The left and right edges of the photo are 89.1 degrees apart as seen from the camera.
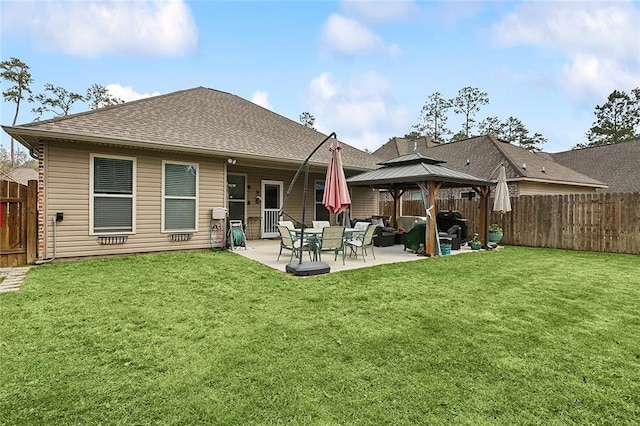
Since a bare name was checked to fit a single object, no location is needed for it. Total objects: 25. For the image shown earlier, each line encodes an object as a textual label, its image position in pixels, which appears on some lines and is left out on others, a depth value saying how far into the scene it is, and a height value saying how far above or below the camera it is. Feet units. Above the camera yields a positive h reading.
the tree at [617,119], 94.68 +28.71
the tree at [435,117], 111.86 +33.74
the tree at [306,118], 128.16 +37.06
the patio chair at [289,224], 26.73 -1.05
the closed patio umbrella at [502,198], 34.32 +1.58
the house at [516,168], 46.01 +7.13
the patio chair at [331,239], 21.98 -1.89
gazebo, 28.07 +3.11
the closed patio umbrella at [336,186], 21.33 +1.74
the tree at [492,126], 106.63 +28.80
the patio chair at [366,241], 24.43 -2.18
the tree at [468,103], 103.24 +35.70
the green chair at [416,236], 29.60 -2.15
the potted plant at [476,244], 32.24 -3.09
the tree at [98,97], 93.20 +33.02
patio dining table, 22.76 -1.82
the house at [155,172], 22.53 +3.32
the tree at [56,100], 83.10 +29.01
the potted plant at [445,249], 29.02 -3.25
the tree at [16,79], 75.87 +31.42
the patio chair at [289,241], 22.53 -2.08
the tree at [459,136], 108.86 +26.23
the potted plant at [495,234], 34.14 -2.22
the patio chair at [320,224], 29.69 -1.11
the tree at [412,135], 118.03 +28.60
